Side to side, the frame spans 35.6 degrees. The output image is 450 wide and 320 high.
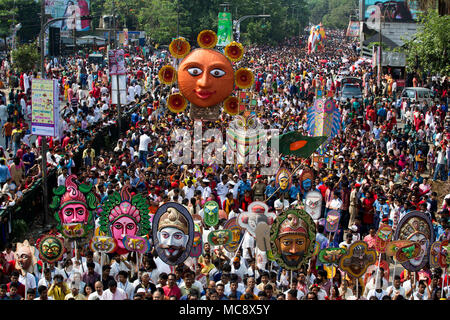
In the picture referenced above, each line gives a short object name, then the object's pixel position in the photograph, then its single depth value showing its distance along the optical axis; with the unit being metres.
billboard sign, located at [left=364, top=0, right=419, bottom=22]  46.78
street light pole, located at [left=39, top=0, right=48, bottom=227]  14.93
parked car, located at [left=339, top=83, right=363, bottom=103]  28.98
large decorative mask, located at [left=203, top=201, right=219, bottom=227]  11.09
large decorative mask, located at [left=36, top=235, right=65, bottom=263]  9.65
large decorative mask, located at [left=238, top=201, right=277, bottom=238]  10.37
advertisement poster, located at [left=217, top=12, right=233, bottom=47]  42.53
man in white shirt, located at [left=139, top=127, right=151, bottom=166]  18.09
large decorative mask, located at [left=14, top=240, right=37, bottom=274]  9.99
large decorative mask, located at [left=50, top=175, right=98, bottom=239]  10.52
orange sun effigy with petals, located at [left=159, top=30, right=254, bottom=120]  17.89
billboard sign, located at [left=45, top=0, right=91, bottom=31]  53.94
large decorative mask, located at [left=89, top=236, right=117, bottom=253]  10.00
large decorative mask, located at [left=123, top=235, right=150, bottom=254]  9.85
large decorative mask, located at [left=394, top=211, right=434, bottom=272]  9.72
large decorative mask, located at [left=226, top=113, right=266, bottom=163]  17.14
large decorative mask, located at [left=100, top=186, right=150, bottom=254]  10.09
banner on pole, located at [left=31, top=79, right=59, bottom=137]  14.45
